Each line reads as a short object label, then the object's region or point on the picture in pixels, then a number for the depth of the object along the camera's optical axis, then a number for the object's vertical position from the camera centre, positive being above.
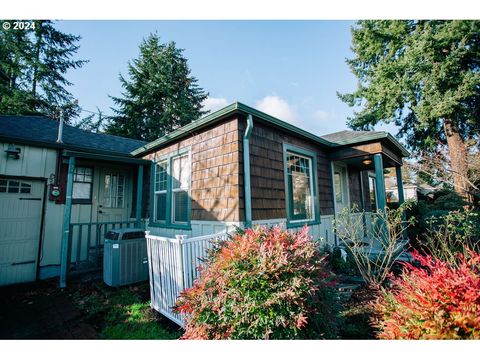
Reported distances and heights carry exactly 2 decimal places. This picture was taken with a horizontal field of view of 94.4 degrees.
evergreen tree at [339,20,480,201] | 9.52 +5.88
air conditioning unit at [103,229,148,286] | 4.45 -0.96
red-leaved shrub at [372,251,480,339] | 1.62 -0.77
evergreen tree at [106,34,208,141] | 18.42 +9.45
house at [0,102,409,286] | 4.22 +0.64
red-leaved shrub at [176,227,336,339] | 1.98 -0.81
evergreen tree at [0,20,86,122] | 12.90 +8.90
